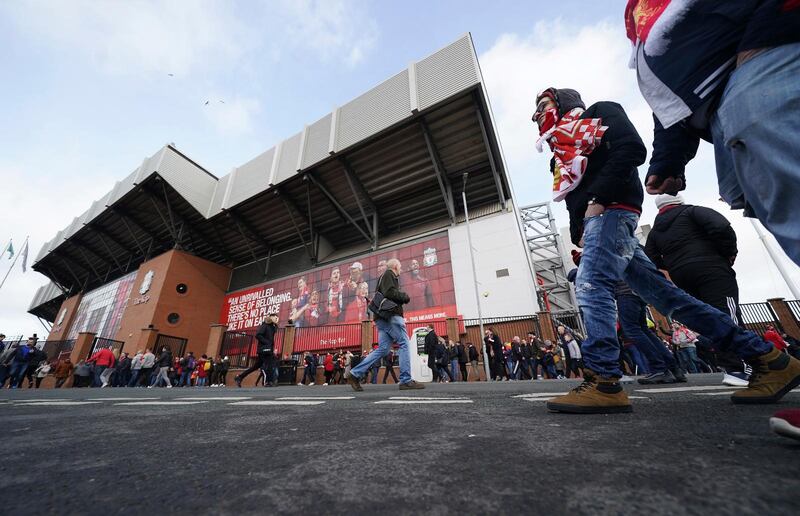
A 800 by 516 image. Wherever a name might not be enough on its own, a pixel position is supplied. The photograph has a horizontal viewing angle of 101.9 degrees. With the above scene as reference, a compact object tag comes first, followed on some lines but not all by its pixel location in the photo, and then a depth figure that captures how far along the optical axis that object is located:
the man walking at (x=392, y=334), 3.99
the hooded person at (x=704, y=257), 2.45
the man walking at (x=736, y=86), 0.91
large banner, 15.85
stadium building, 14.85
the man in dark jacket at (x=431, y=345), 9.30
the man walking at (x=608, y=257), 1.51
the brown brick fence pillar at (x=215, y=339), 14.48
